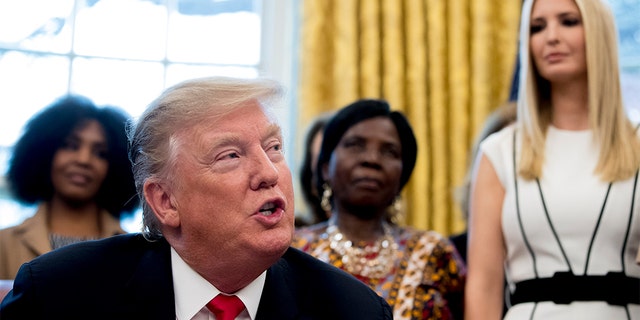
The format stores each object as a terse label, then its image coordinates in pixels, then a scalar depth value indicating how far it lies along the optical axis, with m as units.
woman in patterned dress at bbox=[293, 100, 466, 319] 3.10
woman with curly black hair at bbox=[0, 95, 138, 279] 3.24
